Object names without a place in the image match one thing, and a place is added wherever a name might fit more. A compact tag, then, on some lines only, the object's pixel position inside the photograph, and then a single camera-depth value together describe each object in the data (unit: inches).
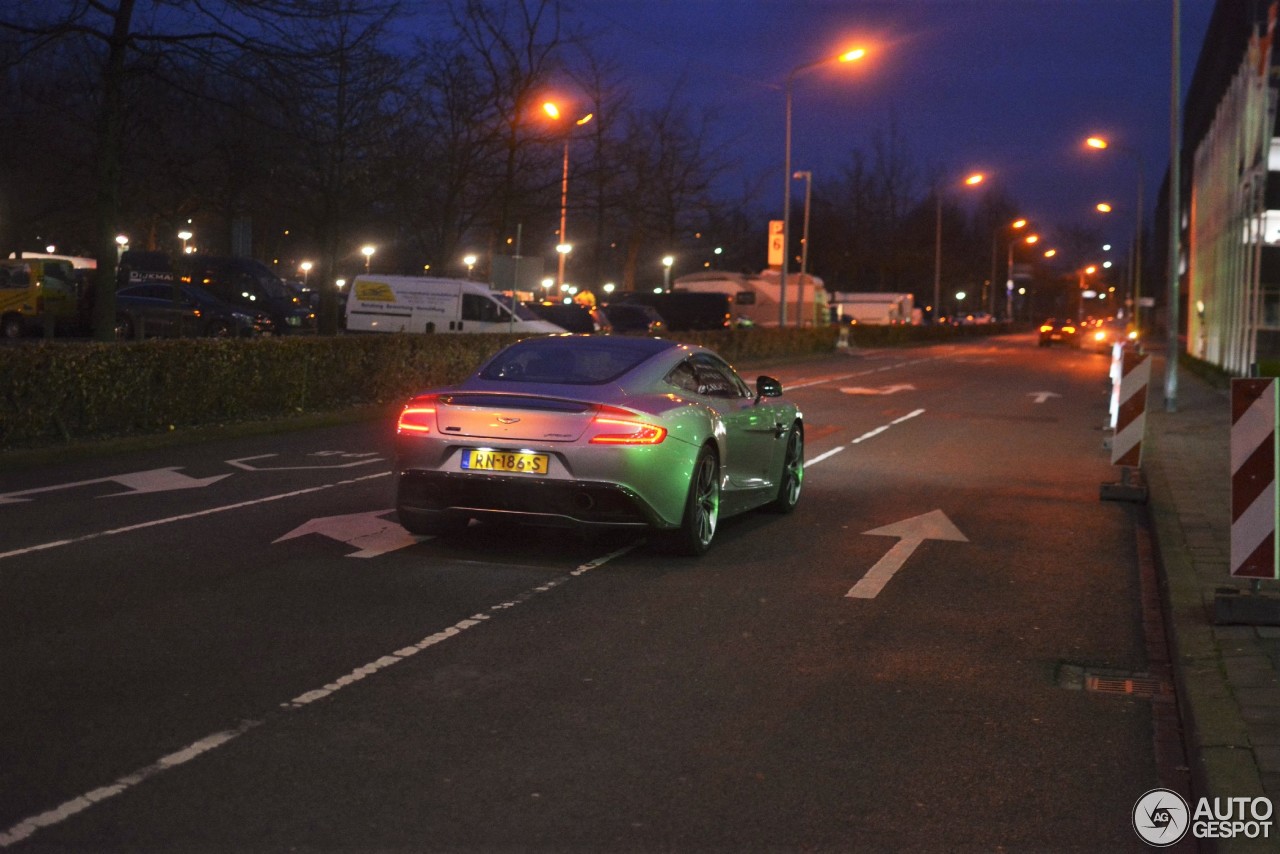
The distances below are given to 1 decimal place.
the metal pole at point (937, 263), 2719.0
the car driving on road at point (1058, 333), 2815.0
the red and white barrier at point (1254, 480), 293.0
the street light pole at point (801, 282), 1959.9
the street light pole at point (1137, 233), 1704.0
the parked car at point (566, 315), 1492.4
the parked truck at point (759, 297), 2442.2
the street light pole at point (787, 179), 1474.0
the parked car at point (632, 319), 1718.8
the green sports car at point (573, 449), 340.5
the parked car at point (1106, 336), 2577.8
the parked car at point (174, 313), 1296.8
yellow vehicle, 1322.6
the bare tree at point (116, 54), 749.3
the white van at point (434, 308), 1280.8
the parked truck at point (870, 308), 3115.2
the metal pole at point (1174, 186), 963.3
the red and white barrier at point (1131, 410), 512.4
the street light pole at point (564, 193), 1390.3
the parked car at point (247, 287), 1467.8
